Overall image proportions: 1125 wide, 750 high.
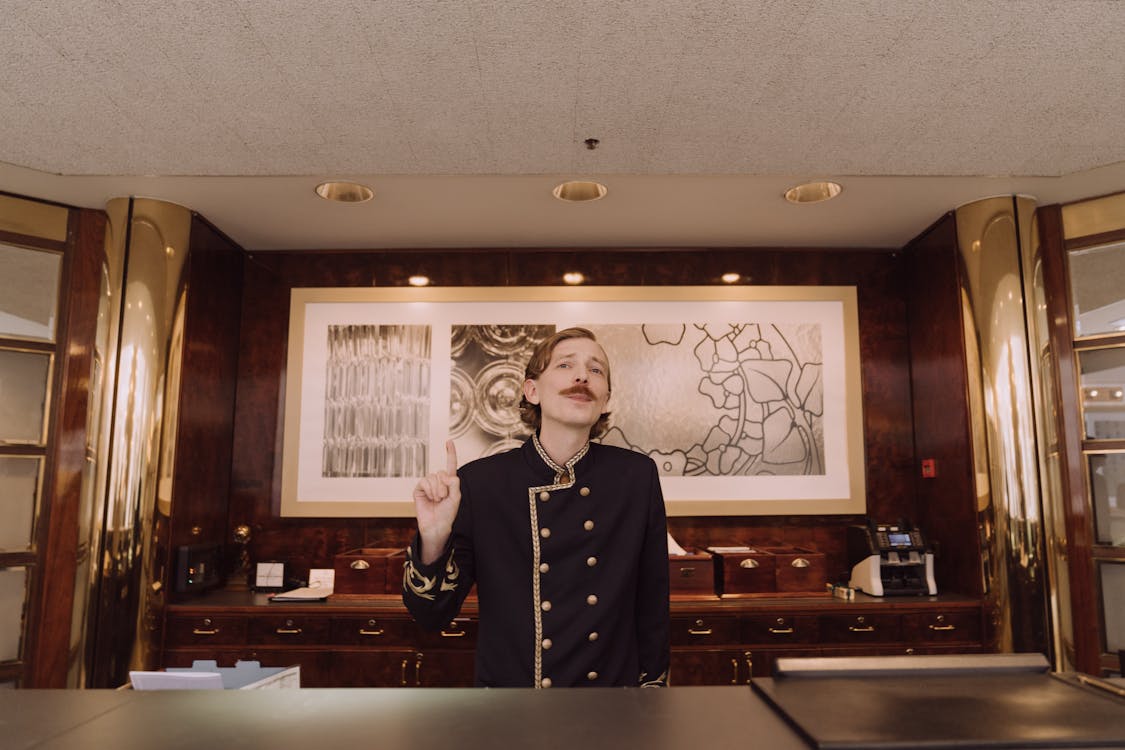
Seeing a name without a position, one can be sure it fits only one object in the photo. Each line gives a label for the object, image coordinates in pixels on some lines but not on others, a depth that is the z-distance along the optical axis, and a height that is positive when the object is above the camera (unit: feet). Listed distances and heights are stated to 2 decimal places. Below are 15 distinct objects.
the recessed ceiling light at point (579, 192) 11.37 +4.37
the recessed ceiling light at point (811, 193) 11.41 +4.36
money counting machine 11.60 -1.72
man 5.38 -0.73
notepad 11.29 -2.24
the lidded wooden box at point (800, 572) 11.81 -1.91
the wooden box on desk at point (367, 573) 11.57 -1.89
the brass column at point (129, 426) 10.50 +0.52
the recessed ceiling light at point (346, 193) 11.41 +4.36
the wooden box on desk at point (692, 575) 11.47 -1.91
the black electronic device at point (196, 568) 11.23 -1.79
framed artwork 13.02 +1.35
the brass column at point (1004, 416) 10.46 +0.68
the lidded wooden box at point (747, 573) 11.67 -1.91
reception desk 2.49 -1.03
